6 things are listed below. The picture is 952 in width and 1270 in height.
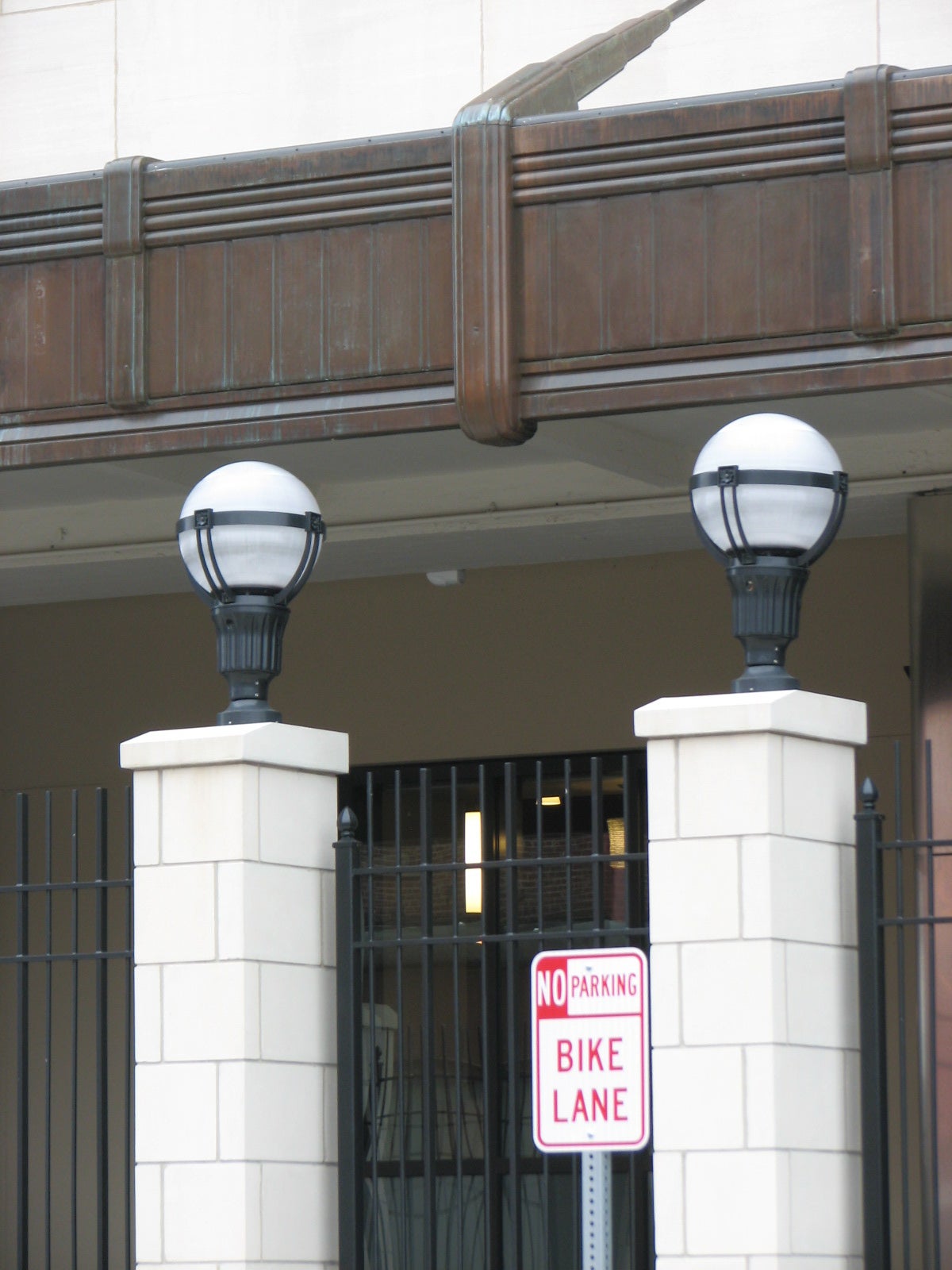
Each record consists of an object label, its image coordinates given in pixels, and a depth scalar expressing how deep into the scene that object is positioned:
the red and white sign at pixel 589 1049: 9.78
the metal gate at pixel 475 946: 19.75
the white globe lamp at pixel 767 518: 11.07
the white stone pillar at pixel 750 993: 10.52
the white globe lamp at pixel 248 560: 12.16
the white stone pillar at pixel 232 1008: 11.77
